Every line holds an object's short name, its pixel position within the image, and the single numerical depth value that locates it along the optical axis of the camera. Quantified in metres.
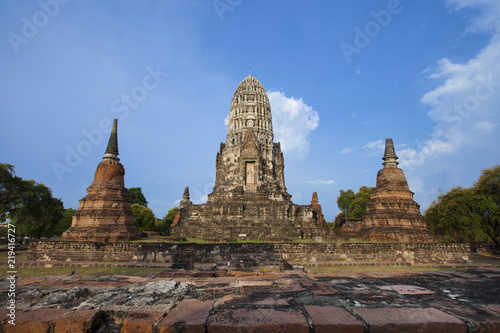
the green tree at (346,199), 56.08
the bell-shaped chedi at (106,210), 18.97
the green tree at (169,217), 51.07
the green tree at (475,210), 20.12
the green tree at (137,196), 54.12
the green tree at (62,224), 36.37
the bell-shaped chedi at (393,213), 20.44
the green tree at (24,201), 21.78
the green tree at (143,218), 42.16
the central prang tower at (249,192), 21.64
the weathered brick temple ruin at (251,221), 15.43
